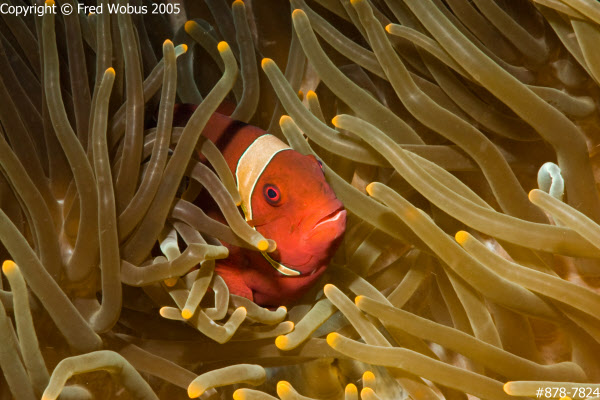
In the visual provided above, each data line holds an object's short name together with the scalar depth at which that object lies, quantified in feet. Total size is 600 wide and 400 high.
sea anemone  0.88
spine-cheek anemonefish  0.96
